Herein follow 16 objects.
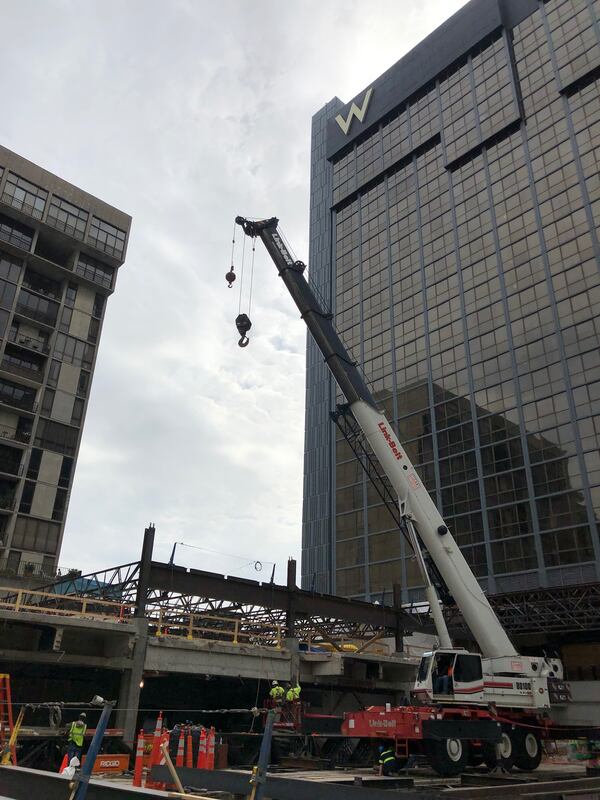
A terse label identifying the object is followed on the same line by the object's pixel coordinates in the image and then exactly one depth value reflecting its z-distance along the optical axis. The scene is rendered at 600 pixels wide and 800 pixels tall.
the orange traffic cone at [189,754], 16.08
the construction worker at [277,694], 22.69
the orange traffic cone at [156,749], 14.87
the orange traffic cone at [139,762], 13.33
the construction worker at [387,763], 16.88
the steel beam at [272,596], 27.52
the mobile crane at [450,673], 18.22
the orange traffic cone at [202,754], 16.04
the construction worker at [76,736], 13.42
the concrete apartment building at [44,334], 57.34
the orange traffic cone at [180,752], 15.76
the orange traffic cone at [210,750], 16.33
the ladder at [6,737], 13.93
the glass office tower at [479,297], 57.81
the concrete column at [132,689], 23.14
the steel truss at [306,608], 27.98
